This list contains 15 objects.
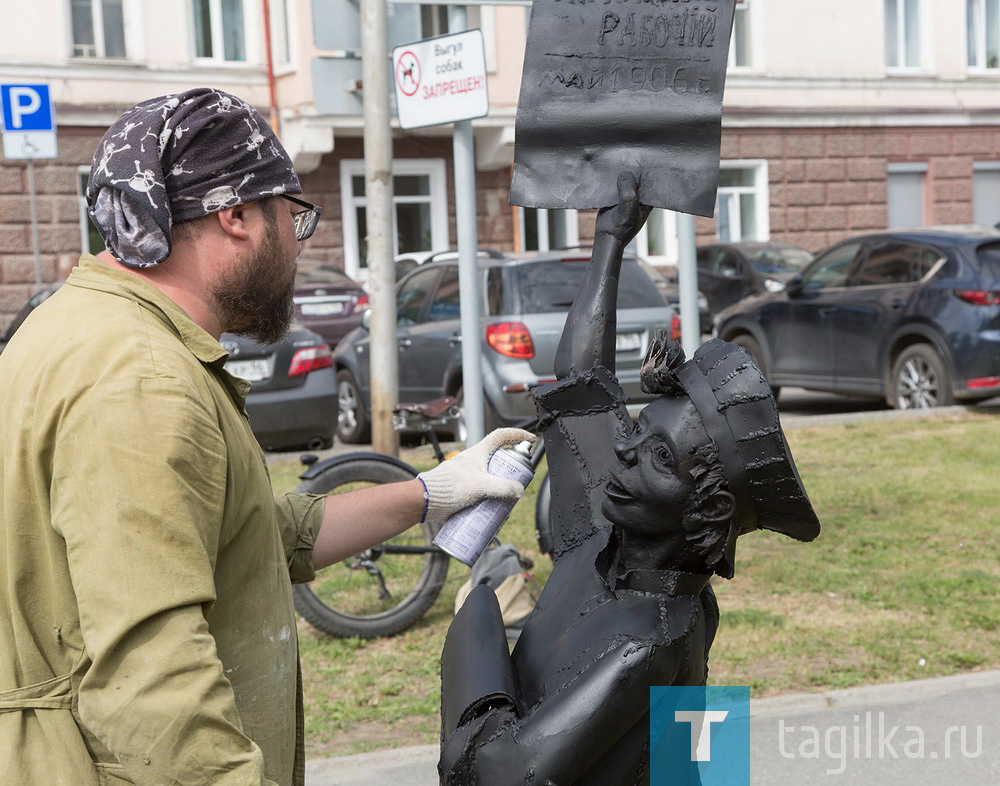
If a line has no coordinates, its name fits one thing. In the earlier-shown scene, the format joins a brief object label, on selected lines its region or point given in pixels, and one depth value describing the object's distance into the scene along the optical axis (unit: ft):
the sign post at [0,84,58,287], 37.99
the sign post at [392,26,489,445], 20.62
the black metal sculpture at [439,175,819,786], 7.02
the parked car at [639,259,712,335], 44.51
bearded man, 5.43
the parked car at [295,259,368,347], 54.39
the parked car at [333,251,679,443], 33.37
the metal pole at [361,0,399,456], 27.63
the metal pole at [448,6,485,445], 21.76
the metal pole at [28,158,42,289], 44.49
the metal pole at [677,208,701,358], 23.38
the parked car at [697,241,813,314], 66.59
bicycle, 18.93
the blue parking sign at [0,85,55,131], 37.93
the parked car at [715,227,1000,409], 36.81
